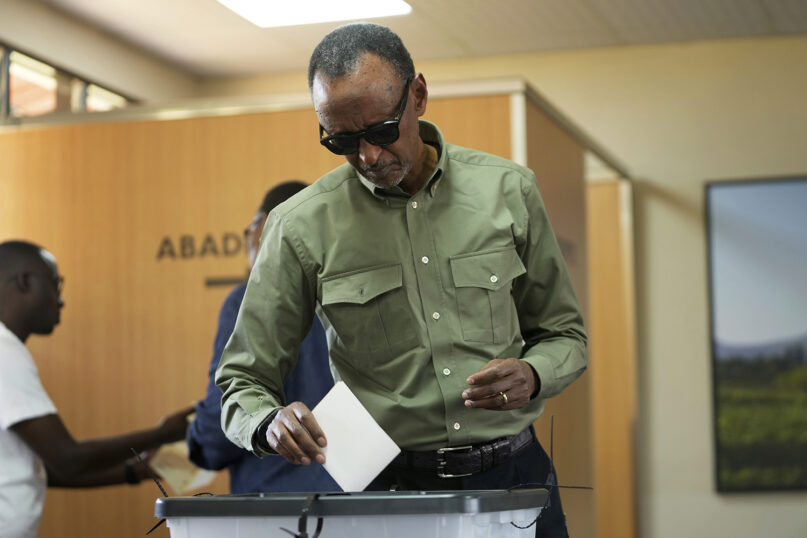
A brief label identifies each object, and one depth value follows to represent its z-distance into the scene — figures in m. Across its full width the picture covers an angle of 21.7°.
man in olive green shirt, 3.42
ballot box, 3.10
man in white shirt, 4.77
